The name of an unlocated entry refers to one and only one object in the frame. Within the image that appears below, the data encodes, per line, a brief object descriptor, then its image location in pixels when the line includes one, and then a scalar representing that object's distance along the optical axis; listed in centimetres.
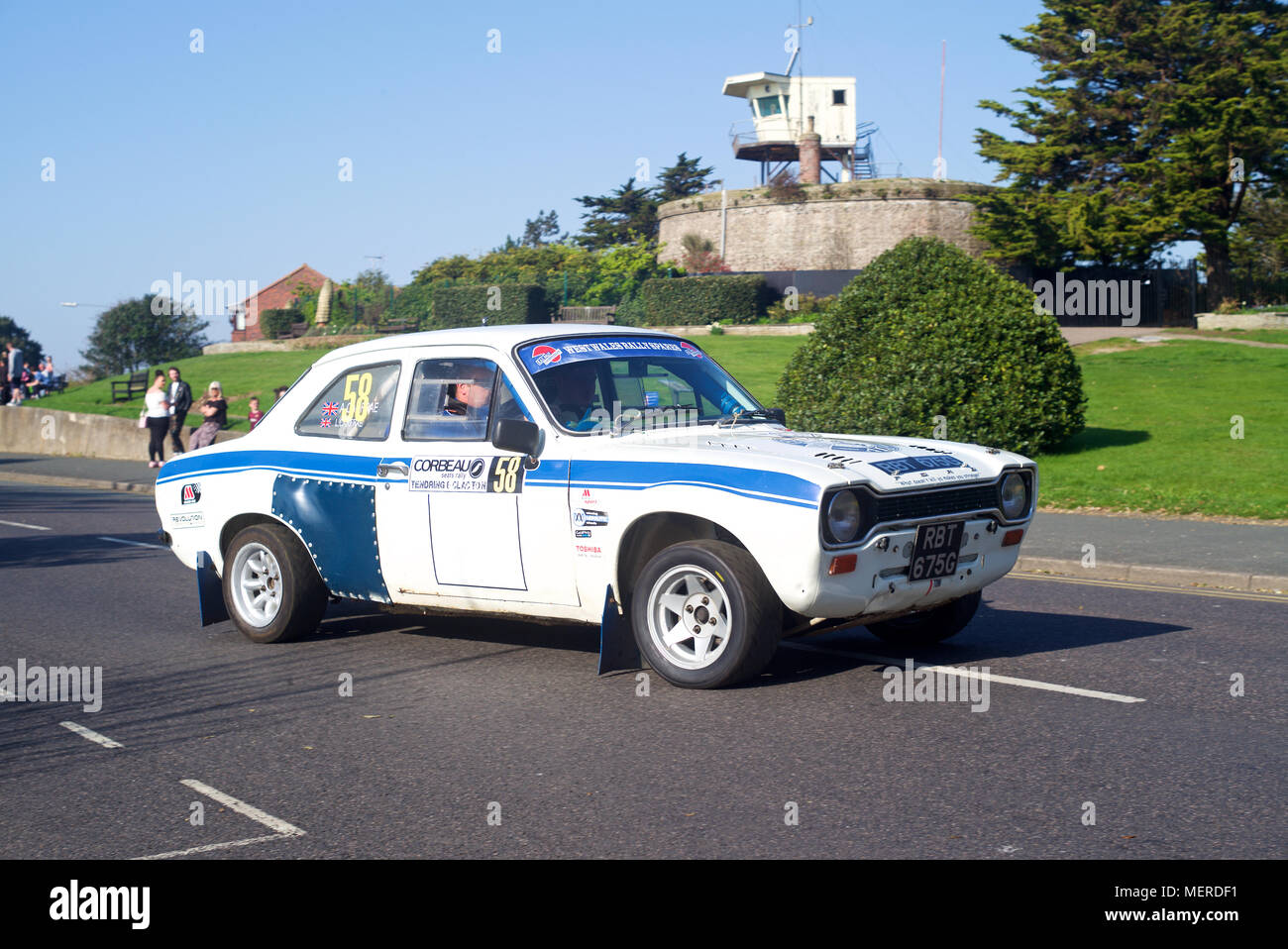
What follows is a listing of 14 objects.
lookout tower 6550
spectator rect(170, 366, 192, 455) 2556
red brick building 10144
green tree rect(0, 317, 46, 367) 11281
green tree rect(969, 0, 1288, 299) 4188
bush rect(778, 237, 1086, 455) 1667
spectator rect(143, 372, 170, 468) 2508
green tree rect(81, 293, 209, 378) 9819
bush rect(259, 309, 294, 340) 5916
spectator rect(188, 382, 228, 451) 2270
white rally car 614
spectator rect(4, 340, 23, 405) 3775
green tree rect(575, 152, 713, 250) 8444
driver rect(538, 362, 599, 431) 710
